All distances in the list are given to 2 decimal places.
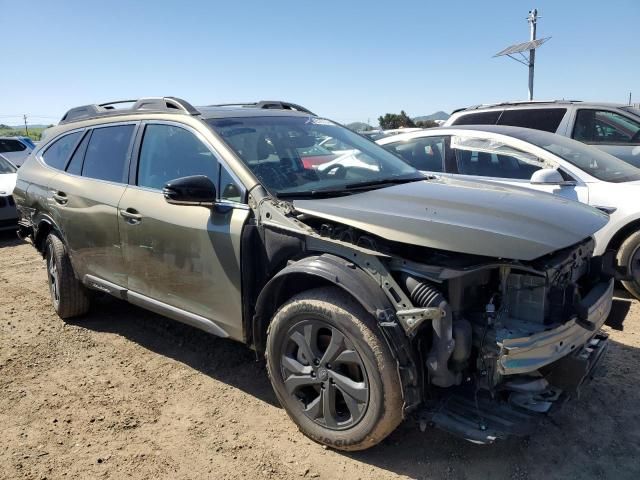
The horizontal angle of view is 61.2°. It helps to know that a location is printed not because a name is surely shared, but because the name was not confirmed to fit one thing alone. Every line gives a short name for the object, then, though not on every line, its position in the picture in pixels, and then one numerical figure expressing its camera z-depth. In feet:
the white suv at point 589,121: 24.17
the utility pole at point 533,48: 81.92
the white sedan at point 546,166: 16.55
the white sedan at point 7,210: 31.35
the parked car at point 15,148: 51.31
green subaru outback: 8.38
